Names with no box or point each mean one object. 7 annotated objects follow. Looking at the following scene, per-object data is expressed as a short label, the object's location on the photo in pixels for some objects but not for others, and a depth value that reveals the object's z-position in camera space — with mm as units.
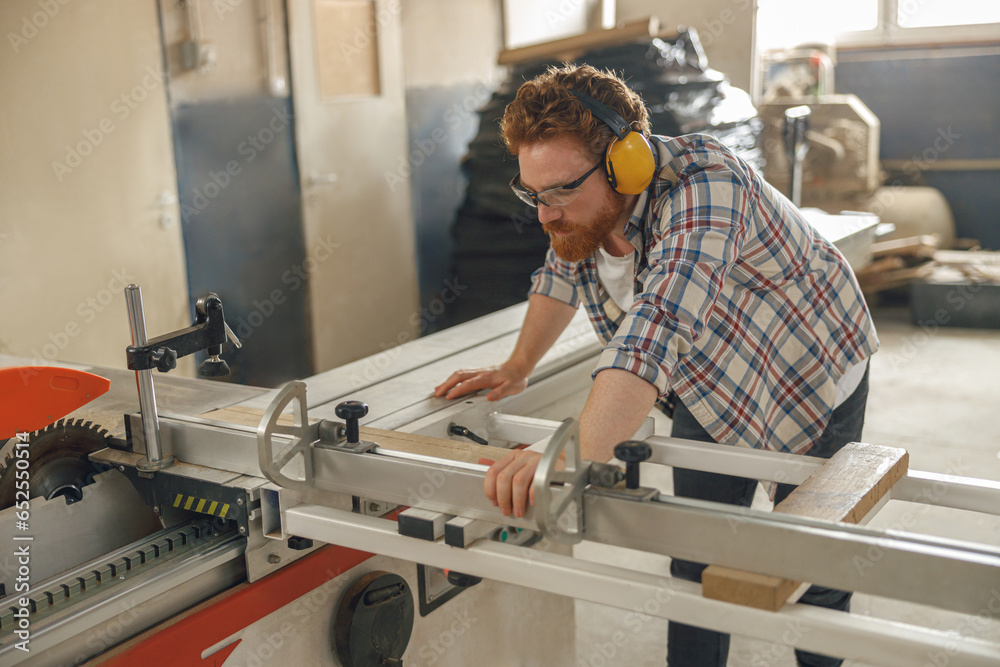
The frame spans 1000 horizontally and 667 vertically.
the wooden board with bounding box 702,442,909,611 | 937
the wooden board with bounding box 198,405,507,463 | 1325
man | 1257
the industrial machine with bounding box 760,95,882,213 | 5672
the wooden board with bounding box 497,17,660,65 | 4082
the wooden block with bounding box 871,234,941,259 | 5566
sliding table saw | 927
